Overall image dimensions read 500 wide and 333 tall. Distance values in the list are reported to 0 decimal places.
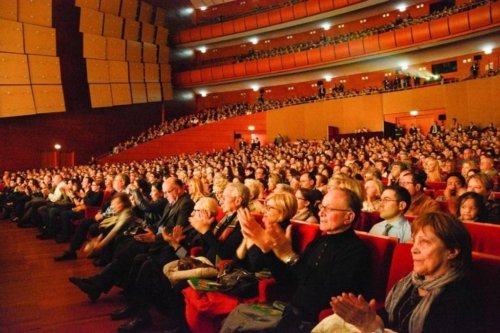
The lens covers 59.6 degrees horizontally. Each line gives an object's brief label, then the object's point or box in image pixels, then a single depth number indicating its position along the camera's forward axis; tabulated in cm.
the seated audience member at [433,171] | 445
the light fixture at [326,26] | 1630
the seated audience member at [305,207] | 264
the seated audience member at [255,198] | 281
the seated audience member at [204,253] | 230
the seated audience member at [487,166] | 412
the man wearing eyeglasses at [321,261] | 158
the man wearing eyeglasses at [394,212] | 220
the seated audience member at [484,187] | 264
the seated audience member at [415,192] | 262
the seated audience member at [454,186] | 307
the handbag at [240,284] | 195
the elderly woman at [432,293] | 115
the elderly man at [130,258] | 261
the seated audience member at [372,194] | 286
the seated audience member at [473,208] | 226
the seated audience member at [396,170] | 402
